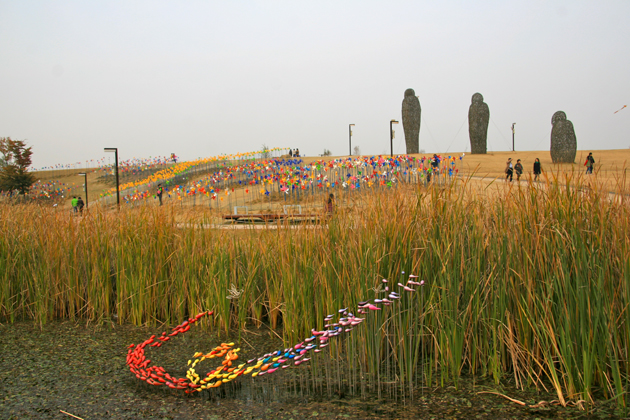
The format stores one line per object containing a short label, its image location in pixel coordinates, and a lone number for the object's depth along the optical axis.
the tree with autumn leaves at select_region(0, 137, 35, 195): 29.72
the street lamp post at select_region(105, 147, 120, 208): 17.23
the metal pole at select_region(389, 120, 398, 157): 22.99
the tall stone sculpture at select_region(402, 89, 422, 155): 31.22
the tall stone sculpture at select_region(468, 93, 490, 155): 29.78
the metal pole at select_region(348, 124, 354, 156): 35.79
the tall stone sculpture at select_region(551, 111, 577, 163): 24.08
